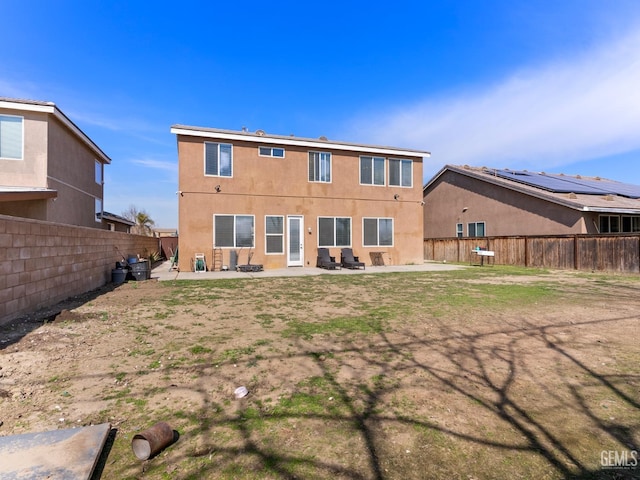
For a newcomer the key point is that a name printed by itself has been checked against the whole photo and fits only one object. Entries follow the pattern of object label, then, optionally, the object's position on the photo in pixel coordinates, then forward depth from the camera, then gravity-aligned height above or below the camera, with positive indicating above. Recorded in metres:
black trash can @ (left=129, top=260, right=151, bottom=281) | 11.37 -0.67
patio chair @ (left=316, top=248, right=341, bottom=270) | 14.71 -0.46
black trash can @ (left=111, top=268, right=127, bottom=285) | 10.84 -0.82
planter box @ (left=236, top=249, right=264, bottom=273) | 13.59 -0.74
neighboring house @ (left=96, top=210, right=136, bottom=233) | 19.35 +1.79
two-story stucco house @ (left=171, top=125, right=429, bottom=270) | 13.94 +2.27
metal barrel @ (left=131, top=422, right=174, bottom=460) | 2.14 -1.23
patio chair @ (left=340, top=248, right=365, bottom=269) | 14.69 -0.50
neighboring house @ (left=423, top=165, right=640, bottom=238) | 16.75 +2.51
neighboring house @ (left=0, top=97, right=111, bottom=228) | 11.28 +3.27
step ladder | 14.05 -0.41
